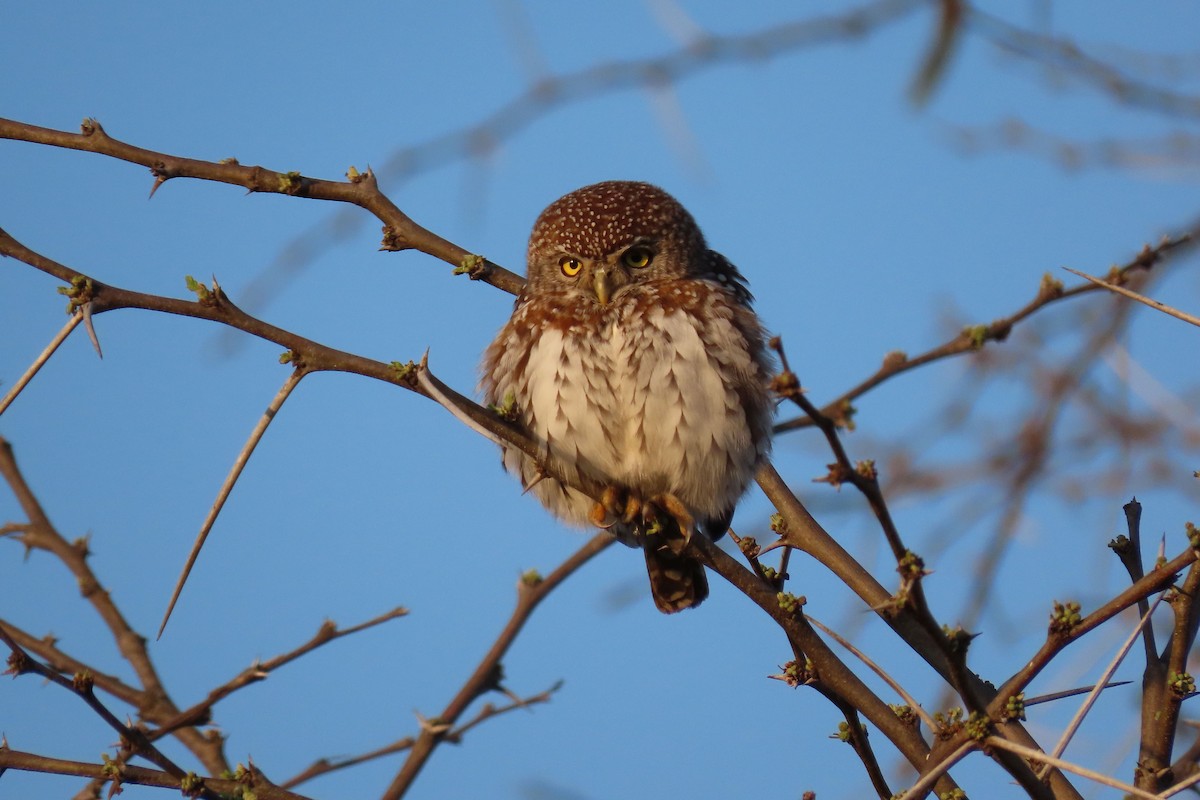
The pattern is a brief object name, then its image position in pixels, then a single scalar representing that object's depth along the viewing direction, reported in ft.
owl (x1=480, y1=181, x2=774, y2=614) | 30.71
